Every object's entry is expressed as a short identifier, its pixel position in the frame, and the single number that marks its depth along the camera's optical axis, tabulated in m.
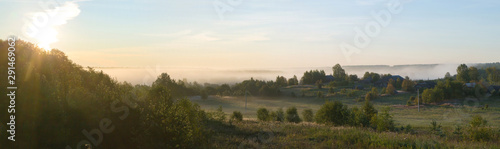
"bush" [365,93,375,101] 96.38
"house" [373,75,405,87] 122.84
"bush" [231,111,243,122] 41.01
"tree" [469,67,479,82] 141.60
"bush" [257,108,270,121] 49.97
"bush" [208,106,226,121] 30.37
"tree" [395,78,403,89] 117.41
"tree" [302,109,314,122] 55.05
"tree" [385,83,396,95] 102.72
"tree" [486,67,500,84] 146.15
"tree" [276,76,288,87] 129.57
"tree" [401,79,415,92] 106.10
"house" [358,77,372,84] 126.19
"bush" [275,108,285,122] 49.69
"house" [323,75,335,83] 133.62
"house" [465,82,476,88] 95.85
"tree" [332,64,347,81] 140.25
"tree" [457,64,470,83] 136.88
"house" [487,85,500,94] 90.50
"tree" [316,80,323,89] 119.32
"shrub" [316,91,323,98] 102.62
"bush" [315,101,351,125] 34.66
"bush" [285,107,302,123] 49.12
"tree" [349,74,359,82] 131.45
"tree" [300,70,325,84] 135.50
